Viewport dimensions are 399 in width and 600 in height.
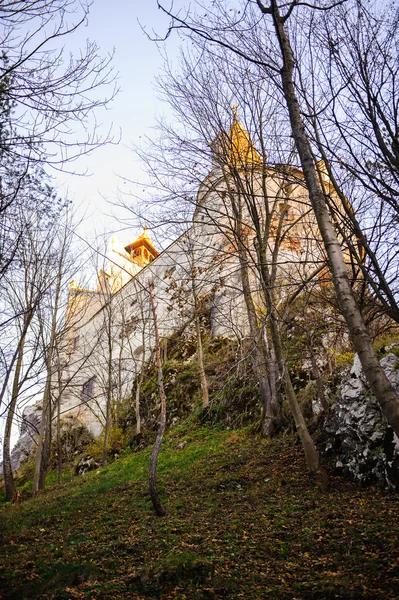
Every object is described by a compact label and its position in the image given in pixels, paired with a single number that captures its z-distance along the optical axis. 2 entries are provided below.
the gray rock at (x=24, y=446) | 19.48
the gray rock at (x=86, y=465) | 14.16
